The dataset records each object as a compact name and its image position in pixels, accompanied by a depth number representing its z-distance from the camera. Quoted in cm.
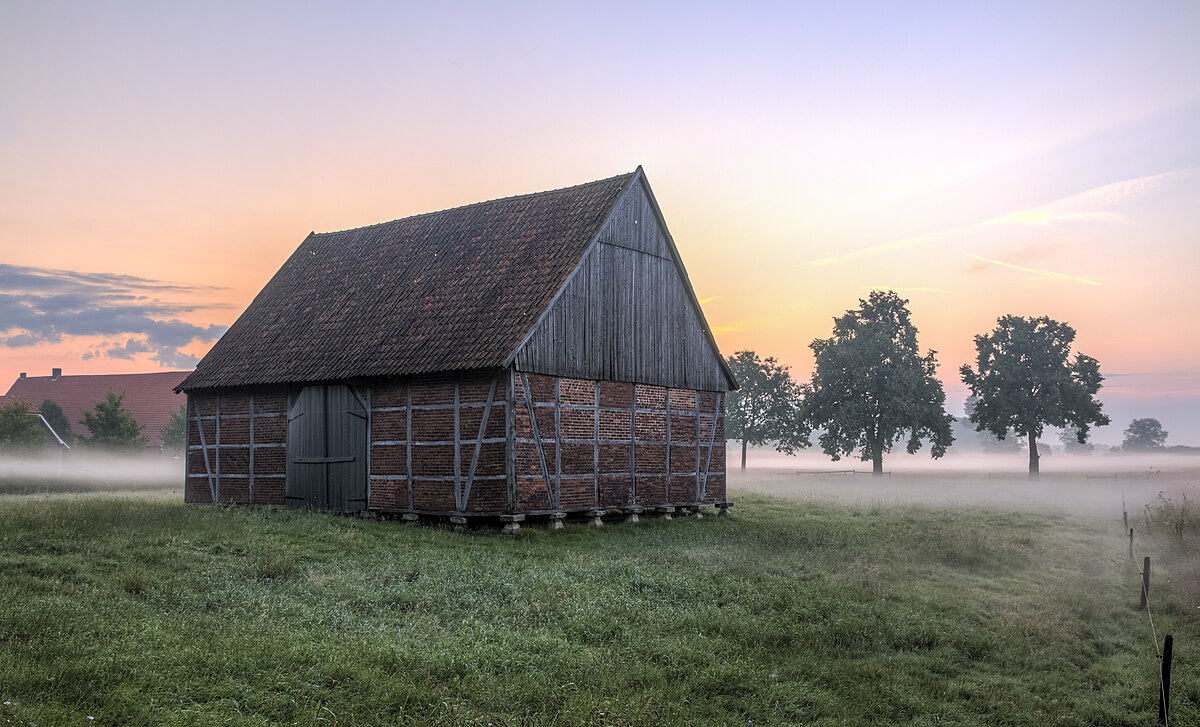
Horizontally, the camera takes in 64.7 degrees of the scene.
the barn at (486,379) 2347
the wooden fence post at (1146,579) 1481
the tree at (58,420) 6594
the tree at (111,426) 5709
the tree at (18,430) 5491
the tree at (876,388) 5591
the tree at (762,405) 6562
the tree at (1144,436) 17950
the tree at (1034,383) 5788
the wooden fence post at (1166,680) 944
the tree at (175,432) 6425
